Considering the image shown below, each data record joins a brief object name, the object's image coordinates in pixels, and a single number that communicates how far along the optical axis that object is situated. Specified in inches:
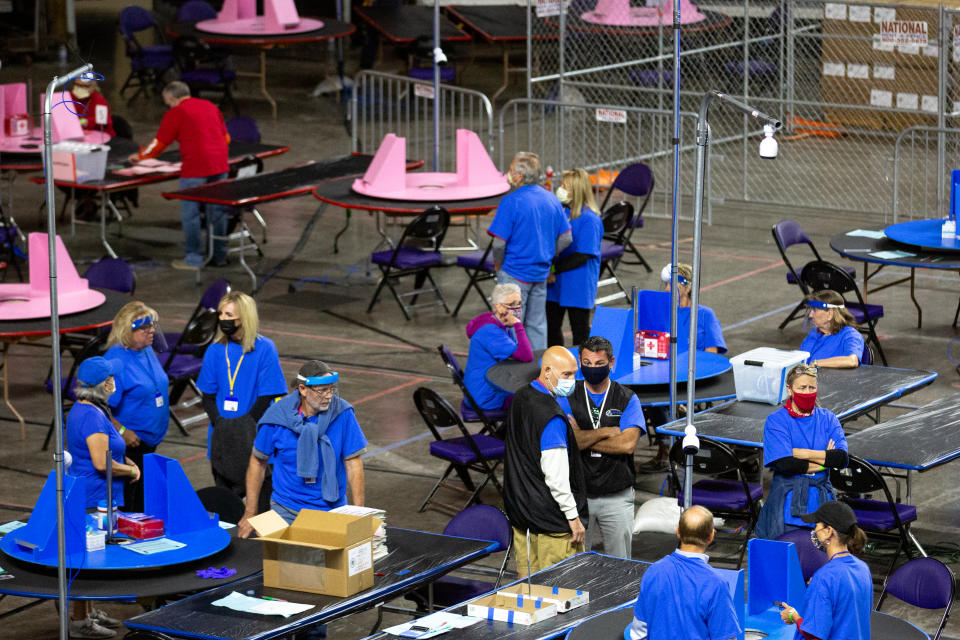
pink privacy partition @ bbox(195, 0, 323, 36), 1684.3
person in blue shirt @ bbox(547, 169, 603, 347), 912.9
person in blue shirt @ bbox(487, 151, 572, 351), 893.8
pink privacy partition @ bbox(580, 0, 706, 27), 1633.9
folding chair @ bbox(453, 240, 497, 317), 1058.1
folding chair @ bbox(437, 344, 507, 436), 753.5
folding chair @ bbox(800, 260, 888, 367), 928.9
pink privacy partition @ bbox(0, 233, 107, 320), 874.1
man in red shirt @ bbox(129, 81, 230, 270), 1174.3
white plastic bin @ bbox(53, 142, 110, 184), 1172.5
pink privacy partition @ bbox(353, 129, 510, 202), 1130.7
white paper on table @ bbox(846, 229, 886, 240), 1039.6
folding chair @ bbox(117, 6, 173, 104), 1772.9
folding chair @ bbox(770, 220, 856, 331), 1010.7
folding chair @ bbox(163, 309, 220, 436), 856.9
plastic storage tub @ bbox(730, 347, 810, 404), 724.7
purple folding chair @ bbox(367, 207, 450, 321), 1042.7
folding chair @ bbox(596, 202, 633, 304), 1075.3
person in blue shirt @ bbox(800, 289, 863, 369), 773.3
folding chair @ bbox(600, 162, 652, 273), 1179.9
